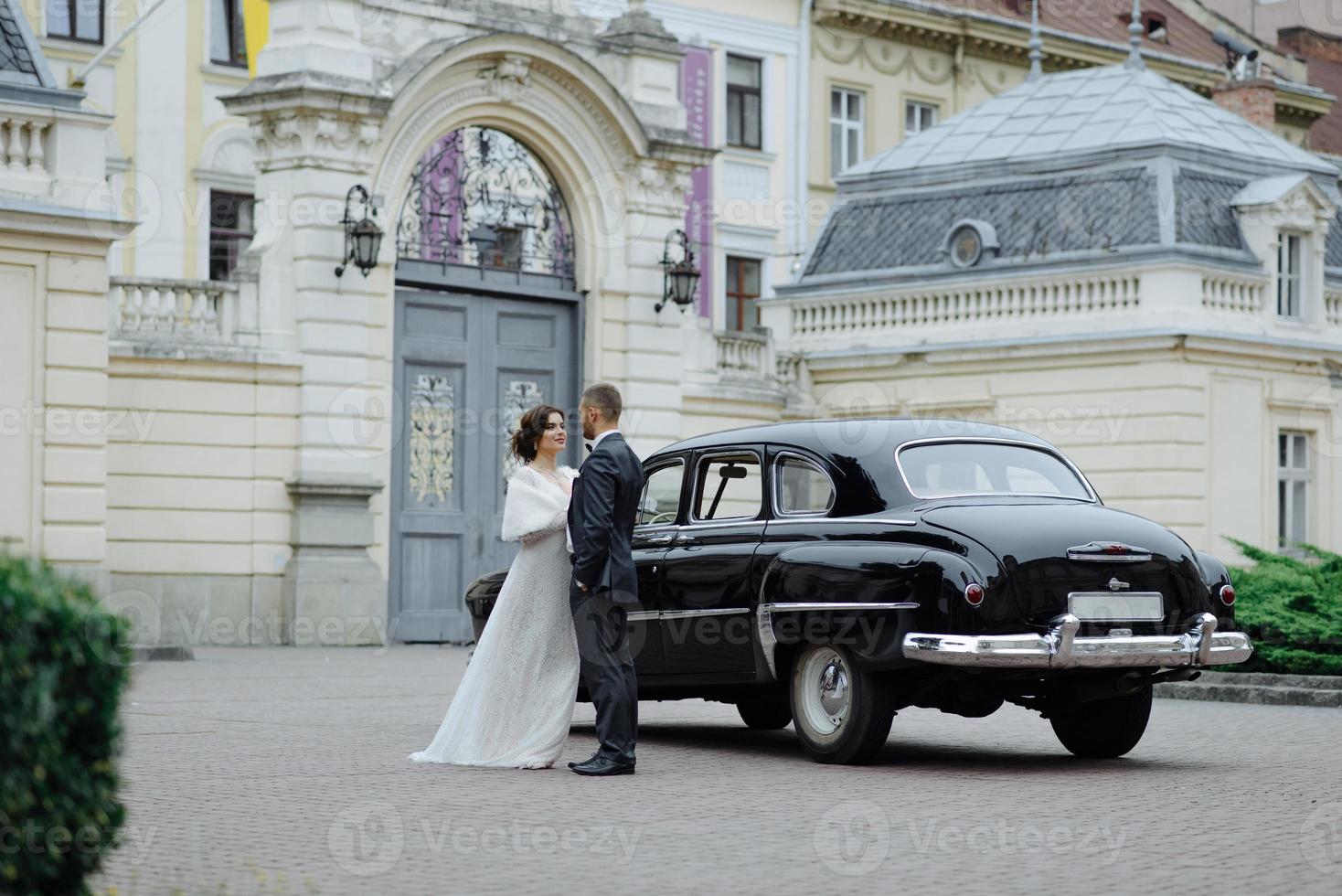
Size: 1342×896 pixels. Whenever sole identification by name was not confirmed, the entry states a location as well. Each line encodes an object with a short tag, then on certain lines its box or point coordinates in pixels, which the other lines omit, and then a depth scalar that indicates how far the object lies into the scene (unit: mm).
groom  10859
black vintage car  10992
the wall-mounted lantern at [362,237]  23203
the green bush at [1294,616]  16359
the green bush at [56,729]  5516
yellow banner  24734
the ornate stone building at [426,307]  22344
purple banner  37125
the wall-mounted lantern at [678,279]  26406
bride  11266
